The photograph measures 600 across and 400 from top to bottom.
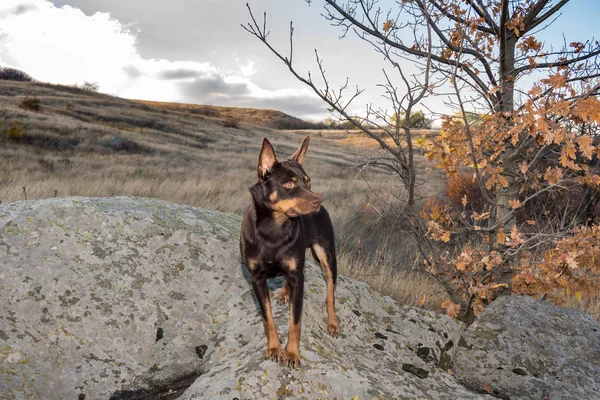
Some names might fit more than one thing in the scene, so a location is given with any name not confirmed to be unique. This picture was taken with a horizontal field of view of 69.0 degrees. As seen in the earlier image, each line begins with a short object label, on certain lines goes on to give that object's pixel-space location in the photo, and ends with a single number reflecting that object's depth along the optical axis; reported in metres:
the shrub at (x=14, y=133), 21.25
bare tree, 3.62
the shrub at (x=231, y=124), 53.47
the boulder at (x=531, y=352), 3.43
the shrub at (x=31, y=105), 32.09
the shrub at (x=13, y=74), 72.31
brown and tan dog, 2.91
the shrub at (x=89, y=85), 87.24
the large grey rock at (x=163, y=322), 2.94
